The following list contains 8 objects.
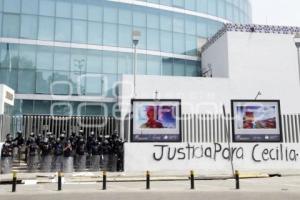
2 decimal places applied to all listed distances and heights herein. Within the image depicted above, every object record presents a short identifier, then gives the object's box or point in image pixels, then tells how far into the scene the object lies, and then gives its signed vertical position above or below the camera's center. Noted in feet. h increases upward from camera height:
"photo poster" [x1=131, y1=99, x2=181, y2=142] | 74.69 +4.21
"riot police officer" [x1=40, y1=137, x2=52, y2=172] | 71.05 -1.54
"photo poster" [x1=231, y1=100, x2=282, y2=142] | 76.07 +4.26
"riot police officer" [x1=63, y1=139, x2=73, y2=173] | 71.15 -1.95
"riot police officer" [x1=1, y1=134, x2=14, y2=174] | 69.21 -1.49
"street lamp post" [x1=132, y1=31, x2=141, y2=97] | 88.38 +22.37
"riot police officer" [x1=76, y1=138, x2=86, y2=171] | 72.33 -1.57
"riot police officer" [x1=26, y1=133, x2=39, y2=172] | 71.41 -1.70
